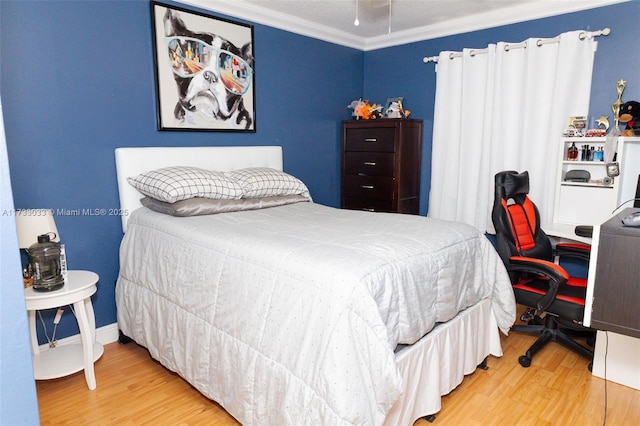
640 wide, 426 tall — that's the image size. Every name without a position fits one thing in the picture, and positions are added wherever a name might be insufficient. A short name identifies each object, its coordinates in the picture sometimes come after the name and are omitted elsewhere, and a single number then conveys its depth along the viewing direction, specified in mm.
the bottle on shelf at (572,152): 3092
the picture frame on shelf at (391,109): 4057
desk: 1516
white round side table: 2062
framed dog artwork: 2859
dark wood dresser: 3811
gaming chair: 2332
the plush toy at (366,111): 4156
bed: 1465
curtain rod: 2950
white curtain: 3105
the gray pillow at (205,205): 2420
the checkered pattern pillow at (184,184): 2434
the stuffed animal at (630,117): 2762
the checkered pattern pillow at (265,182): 2812
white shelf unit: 2855
